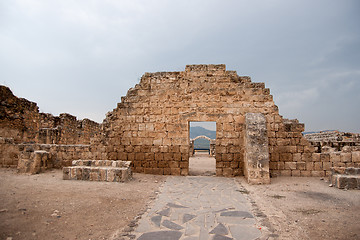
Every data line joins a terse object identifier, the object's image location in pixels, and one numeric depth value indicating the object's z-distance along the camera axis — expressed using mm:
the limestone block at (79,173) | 6059
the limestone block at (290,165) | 7075
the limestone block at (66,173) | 6105
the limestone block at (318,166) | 6973
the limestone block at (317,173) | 6934
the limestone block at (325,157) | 6953
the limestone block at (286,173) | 7062
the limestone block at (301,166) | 7031
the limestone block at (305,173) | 6977
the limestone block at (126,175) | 6002
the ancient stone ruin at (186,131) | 7125
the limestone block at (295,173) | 7017
